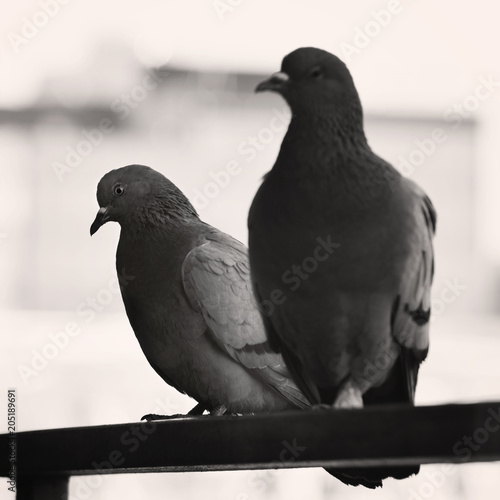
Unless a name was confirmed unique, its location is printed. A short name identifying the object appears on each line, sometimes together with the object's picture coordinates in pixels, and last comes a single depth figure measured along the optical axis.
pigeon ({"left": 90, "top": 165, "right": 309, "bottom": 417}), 3.15
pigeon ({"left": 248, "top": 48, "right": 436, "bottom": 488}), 2.95
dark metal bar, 2.82
